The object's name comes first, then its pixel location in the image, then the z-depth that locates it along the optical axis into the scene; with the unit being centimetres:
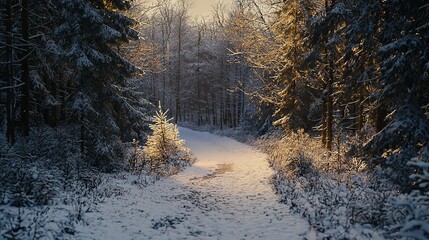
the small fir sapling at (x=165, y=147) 1708
